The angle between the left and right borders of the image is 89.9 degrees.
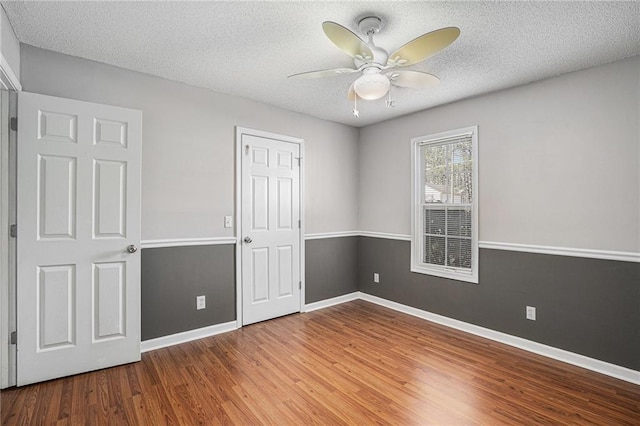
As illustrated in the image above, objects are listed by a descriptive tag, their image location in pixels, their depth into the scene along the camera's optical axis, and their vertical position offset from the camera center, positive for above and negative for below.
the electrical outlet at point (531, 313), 2.99 -0.93
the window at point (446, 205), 3.49 +0.11
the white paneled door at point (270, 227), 3.61 -0.15
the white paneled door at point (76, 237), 2.33 -0.18
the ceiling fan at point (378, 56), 1.76 +0.97
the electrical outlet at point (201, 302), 3.24 -0.90
